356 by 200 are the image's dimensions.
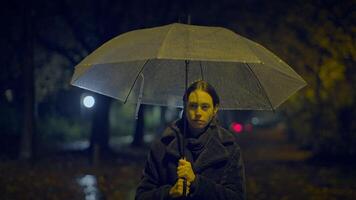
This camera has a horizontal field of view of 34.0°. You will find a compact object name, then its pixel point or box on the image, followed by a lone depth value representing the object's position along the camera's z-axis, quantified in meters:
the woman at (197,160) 3.87
